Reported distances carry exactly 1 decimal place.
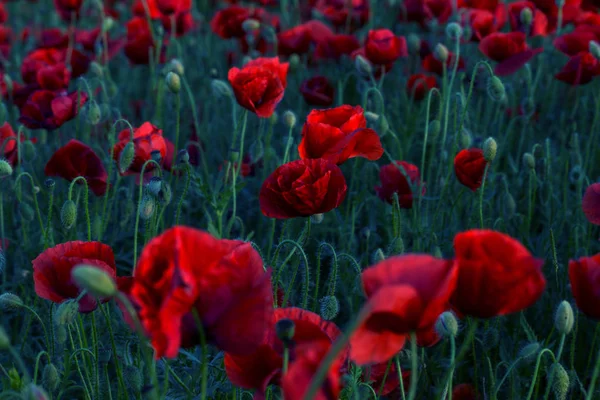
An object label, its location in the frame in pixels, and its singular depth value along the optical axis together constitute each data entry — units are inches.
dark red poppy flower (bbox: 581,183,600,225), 81.8
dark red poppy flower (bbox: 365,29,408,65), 98.2
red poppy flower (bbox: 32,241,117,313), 79.9
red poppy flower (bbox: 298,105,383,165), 83.9
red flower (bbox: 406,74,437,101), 100.1
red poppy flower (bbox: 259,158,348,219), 80.8
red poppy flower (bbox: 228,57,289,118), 89.1
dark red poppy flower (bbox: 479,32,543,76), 95.7
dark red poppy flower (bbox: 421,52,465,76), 101.4
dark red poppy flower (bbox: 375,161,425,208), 89.3
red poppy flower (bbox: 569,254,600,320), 76.3
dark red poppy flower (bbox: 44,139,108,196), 88.3
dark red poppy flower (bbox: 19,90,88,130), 92.8
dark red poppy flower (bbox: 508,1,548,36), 100.7
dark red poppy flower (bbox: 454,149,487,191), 86.8
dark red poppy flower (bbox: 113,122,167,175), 88.6
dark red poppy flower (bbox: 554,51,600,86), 94.4
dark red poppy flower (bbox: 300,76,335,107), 98.1
